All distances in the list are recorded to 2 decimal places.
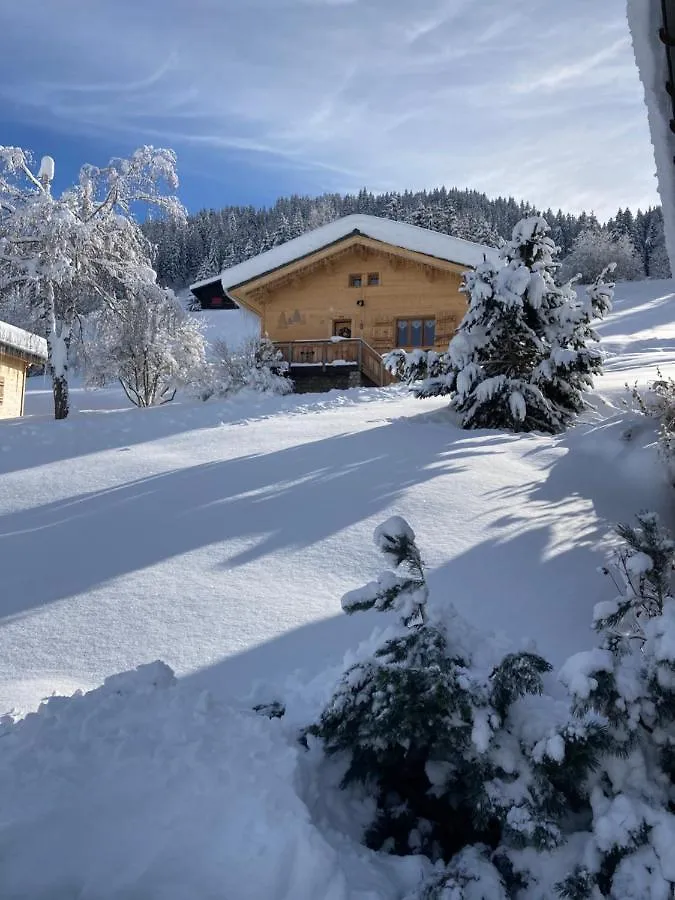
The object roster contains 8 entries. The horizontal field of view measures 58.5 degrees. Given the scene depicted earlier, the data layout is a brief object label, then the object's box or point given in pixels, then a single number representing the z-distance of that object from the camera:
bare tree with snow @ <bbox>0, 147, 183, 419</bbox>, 14.58
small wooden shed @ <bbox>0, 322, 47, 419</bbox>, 16.97
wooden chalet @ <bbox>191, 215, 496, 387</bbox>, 19.80
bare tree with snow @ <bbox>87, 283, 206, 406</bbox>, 18.34
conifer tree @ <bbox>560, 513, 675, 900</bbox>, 1.66
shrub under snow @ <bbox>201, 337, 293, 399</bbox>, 17.92
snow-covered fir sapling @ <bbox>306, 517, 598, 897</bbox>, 1.93
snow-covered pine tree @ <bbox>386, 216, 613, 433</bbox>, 10.09
